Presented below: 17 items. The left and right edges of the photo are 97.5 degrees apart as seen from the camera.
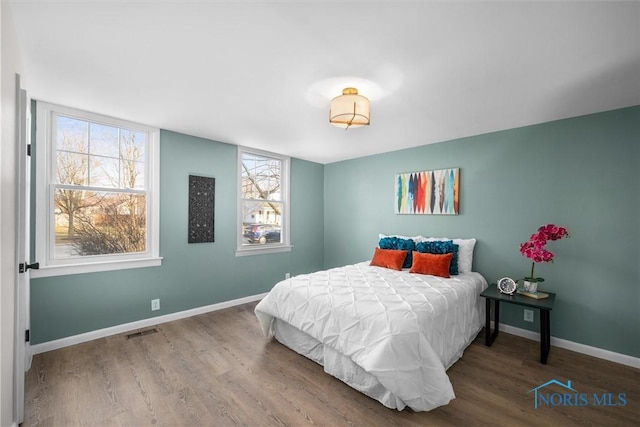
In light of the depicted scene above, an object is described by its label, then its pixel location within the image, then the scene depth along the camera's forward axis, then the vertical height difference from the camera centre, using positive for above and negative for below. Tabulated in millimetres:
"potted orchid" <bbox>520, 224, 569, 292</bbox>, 2729 -323
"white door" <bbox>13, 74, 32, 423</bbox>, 1652 -144
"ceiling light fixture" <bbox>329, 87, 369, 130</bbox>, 2199 +816
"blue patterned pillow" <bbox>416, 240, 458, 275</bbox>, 3350 -450
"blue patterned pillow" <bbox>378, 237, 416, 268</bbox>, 3686 -459
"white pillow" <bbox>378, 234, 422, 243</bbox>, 3930 -367
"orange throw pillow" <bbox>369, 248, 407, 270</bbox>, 3574 -610
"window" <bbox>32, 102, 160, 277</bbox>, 2689 +150
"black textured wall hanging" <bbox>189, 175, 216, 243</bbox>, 3635 +7
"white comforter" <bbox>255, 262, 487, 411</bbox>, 1870 -885
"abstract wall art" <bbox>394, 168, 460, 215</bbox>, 3670 +276
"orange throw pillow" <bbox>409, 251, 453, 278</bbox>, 3223 -609
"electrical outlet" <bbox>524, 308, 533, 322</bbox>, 3084 -1123
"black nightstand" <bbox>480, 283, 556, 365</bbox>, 2570 -905
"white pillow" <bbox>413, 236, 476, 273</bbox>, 3445 -515
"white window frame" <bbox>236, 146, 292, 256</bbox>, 4133 -55
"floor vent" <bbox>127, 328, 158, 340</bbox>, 2995 -1376
